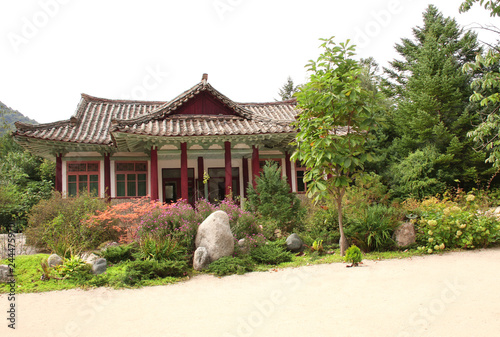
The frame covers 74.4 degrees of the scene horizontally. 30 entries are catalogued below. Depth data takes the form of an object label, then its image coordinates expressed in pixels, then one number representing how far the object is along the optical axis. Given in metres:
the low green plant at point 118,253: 6.95
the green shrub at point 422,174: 15.67
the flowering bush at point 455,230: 7.50
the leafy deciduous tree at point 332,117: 6.79
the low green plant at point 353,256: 6.54
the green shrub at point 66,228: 7.35
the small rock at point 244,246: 7.30
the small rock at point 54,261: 6.46
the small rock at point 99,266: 6.29
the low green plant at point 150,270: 5.85
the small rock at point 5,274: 6.00
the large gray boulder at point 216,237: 6.82
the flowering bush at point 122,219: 8.32
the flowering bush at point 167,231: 6.63
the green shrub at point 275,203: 9.16
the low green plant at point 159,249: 6.55
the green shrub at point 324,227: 8.35
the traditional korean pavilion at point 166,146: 10.95
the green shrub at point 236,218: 7.85
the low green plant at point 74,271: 6.03
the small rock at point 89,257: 6.55
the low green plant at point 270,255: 7.10
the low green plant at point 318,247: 7.68
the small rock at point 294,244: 7.97
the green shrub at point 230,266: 6.33
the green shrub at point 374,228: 7.61
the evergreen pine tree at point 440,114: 16.25
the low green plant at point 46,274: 6.09
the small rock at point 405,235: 7.74
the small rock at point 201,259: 6.60
